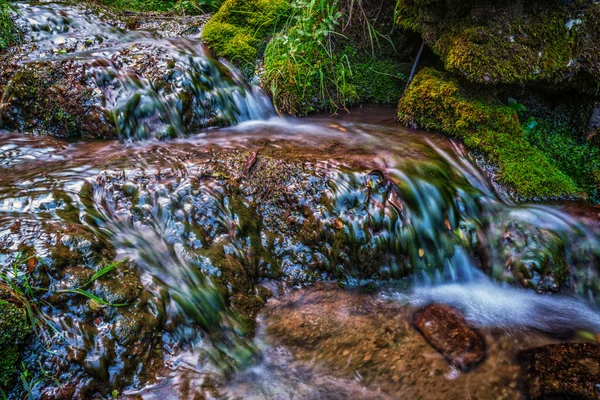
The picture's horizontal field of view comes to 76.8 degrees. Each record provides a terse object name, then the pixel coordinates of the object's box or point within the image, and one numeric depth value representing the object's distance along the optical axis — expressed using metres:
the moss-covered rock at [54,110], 3.81
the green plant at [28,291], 1.74
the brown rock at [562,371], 2.06
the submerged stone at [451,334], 2.33
